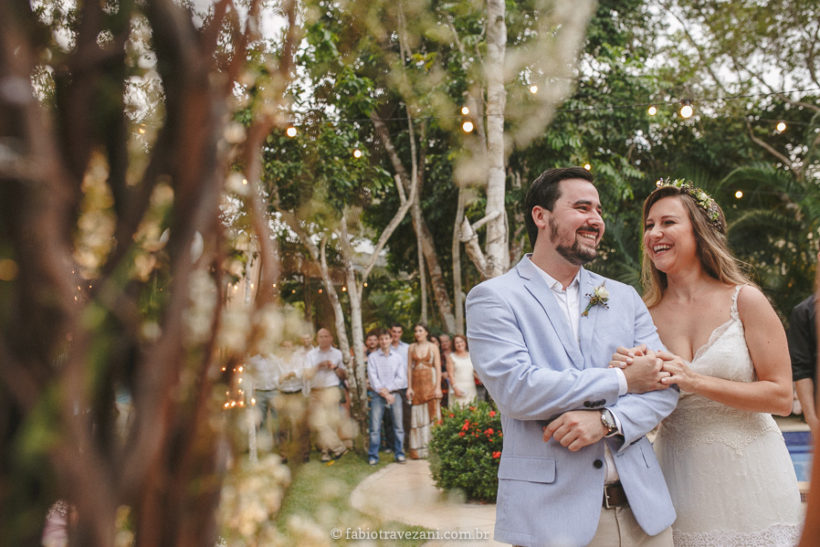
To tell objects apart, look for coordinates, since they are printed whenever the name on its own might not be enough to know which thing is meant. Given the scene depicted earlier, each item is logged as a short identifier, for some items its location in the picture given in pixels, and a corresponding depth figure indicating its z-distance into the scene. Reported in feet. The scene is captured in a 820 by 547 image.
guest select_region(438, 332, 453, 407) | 29.68
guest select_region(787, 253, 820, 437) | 10.34
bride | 6.48
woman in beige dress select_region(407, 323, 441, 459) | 26.58
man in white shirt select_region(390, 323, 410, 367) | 27.66
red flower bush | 18.61
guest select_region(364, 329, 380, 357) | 30.17
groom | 5.50
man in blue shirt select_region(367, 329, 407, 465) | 27.07
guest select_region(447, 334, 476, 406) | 27.63
